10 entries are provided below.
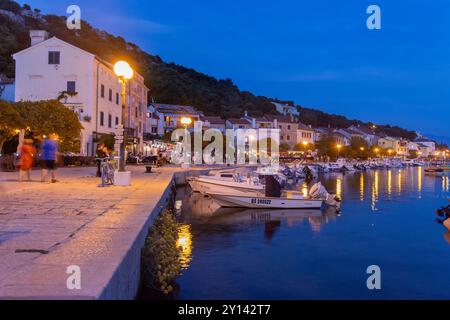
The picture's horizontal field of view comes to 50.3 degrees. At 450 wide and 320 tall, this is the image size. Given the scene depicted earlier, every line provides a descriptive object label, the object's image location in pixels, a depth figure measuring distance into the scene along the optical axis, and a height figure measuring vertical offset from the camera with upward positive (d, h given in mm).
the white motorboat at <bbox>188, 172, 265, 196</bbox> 29203 -1459
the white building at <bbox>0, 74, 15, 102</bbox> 49312 +7080
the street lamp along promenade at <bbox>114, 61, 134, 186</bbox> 19812 +1034
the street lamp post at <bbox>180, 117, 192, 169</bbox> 41719 +3629
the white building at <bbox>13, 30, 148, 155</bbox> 44469 +7836
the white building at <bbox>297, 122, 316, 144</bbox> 124019 +7791
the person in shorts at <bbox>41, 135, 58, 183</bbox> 19453 +202
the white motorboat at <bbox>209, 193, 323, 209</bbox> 27016 -2241
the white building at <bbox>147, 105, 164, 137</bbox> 82562 +7114
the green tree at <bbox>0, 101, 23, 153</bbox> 27797 +2367
